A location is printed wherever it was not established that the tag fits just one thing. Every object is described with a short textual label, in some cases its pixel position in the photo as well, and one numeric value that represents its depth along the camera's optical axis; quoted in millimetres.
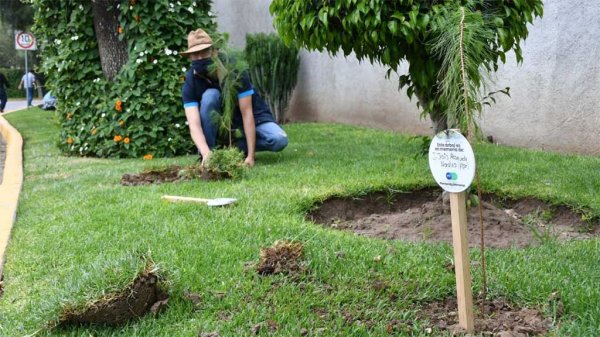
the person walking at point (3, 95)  20841
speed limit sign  20281
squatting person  5613
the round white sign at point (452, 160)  2156
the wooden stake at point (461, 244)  2234
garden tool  4004
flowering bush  7137
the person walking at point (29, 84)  22173
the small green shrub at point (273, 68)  10750
